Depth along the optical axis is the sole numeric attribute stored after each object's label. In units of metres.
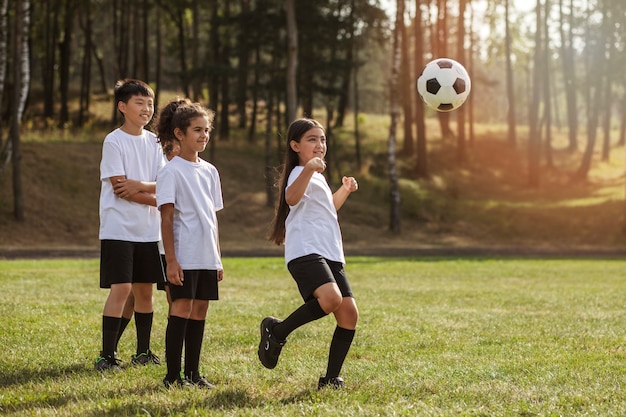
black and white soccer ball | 7.47
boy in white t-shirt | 6.34
